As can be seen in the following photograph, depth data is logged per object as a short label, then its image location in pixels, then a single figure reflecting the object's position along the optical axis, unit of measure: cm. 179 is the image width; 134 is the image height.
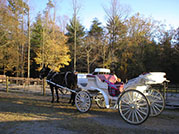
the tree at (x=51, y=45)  2431
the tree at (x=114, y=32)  2462
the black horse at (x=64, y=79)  820
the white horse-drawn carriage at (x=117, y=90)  500
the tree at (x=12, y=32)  1753
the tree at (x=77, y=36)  2830
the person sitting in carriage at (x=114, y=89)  586
